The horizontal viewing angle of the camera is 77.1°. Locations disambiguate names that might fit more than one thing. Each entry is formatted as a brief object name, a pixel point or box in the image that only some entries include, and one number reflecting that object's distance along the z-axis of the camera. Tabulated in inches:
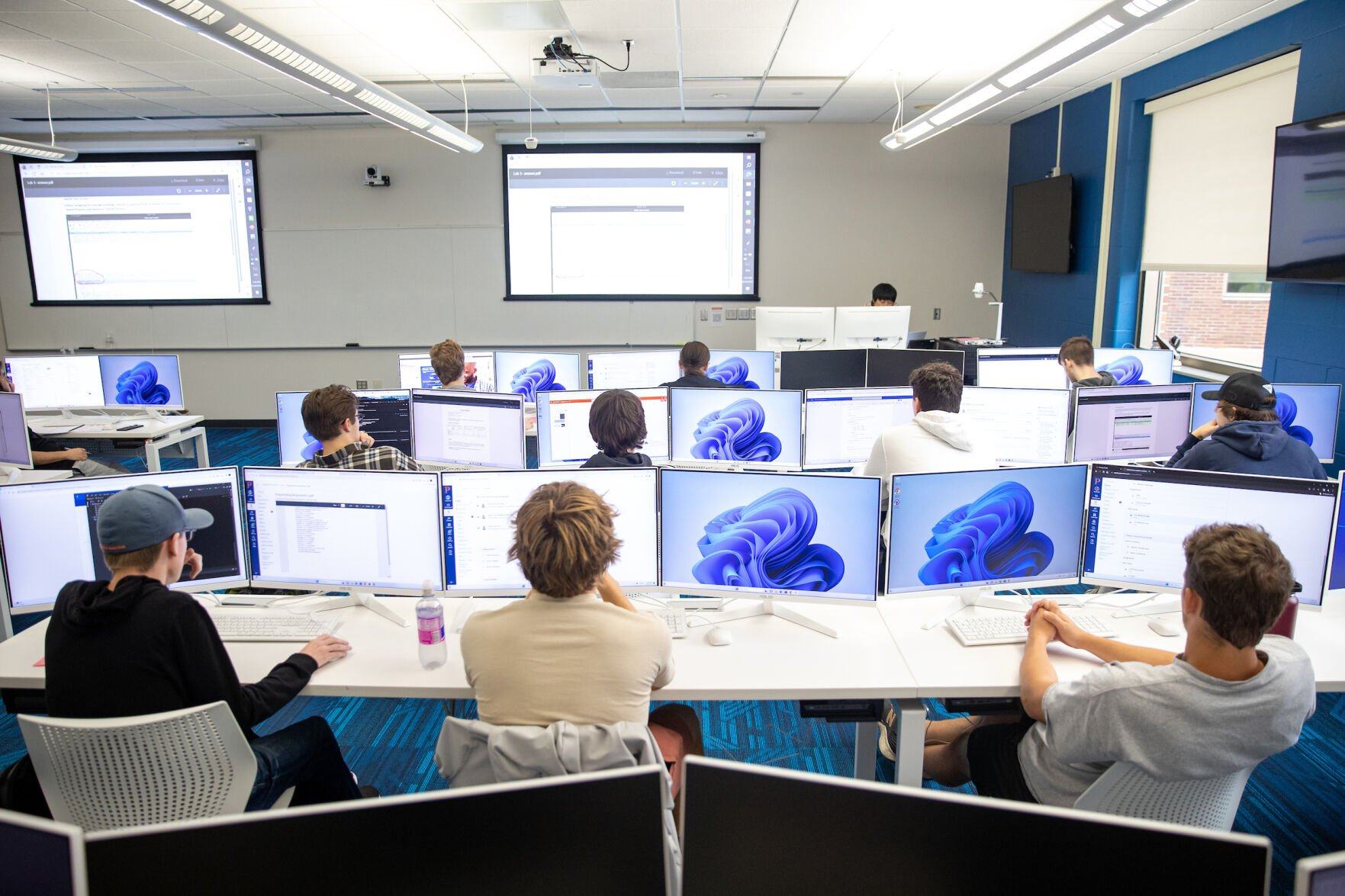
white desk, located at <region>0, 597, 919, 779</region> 81.0
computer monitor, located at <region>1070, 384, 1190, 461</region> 152.9
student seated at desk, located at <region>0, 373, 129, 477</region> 170.6
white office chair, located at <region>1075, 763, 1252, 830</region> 65.0
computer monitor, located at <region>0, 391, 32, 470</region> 175.6
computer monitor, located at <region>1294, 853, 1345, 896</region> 29.9
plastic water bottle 84.0
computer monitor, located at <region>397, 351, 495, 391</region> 212.5
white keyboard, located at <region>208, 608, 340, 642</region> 92.4
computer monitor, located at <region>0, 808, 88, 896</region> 31.9
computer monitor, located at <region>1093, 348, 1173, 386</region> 194.2
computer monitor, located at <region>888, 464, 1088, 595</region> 92.3
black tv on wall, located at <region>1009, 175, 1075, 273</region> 260.4
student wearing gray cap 67.6
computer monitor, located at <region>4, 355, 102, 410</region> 225.1
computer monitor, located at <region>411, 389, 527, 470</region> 155.5
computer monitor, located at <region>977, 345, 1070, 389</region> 199.0
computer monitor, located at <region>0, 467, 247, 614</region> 90.7
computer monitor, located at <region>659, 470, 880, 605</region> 91.6
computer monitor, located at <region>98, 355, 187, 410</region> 230.7
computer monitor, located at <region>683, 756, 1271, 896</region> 32.3
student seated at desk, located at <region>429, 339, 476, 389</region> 184.1
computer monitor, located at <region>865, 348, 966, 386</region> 197.0
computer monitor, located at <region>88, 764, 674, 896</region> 32.7
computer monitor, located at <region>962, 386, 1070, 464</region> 156.5
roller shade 184.2
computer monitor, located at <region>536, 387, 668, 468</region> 160.4
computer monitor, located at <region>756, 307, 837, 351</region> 218.5
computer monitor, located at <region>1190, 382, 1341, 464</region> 148.6
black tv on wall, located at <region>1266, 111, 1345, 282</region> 152.9
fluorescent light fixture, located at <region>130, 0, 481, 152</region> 106.8
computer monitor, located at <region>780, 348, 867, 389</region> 202.5
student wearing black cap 111.7
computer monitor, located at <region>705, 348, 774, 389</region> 202.7
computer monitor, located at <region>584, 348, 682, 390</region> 207.0
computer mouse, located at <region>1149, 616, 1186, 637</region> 92.4
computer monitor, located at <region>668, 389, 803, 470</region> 157.9
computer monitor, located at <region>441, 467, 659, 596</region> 95.0
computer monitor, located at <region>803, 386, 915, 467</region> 160.1
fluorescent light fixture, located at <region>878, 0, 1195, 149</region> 108.5
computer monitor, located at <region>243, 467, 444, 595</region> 94.9
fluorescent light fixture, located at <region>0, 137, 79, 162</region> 251.3
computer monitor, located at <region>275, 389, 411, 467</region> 166.4
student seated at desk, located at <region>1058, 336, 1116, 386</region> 176.2
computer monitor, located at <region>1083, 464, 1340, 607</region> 88.7
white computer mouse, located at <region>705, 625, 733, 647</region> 90.0
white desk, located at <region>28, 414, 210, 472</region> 211.9
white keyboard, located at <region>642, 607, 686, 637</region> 92.8
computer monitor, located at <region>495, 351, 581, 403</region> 211.6
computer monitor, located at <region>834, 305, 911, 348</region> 218.5
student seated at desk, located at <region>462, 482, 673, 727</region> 63.7
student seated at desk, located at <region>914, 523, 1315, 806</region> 61.2
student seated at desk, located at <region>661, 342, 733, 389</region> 183.6
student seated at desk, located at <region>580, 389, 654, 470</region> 118.0
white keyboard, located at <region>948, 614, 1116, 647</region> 89.3
